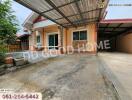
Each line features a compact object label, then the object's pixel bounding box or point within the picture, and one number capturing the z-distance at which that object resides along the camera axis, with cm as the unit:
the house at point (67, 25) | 367
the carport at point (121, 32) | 659
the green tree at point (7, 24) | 337
